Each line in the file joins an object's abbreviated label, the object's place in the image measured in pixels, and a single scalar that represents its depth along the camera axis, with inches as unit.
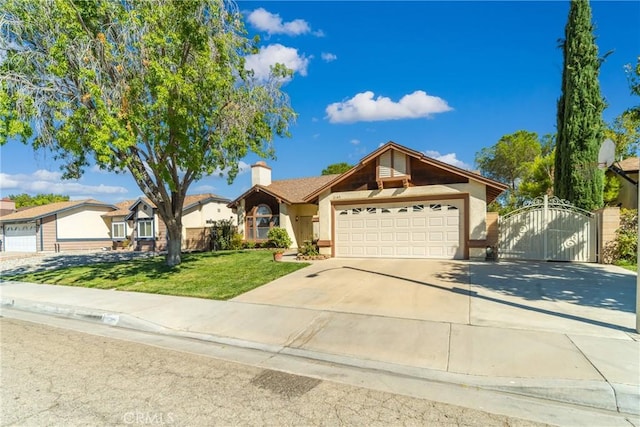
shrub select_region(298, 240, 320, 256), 600.8
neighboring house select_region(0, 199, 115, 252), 1186.6
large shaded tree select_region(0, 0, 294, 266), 383.6
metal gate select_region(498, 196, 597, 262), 479.5
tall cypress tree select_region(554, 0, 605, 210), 585.9
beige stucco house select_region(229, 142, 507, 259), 529.0
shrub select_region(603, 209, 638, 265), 446.6
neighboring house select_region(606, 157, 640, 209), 791.7
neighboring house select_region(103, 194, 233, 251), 989.5
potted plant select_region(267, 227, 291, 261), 838.5
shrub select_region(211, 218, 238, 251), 904.3
